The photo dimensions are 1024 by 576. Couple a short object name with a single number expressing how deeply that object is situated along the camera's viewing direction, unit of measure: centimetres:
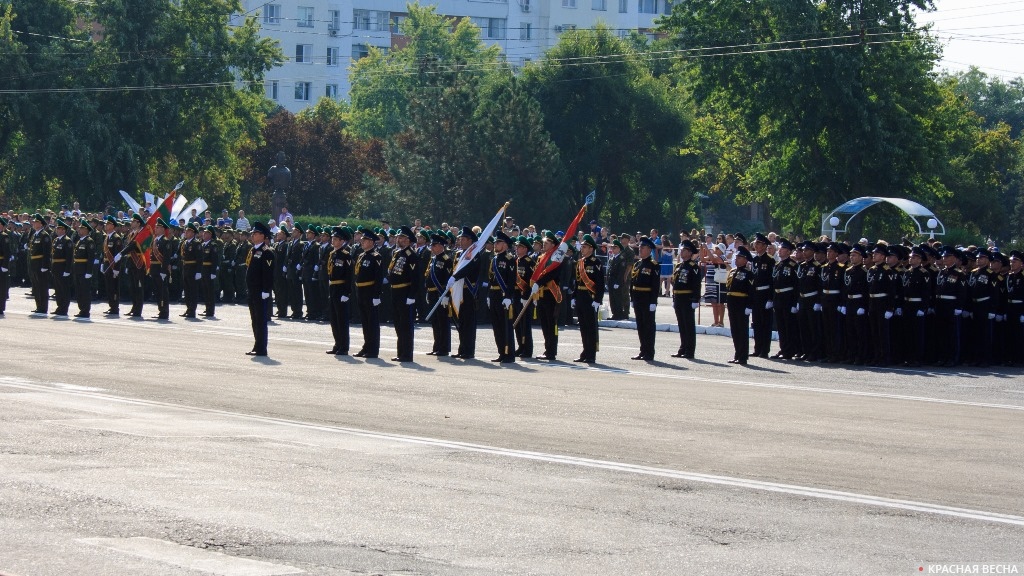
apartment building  11506
